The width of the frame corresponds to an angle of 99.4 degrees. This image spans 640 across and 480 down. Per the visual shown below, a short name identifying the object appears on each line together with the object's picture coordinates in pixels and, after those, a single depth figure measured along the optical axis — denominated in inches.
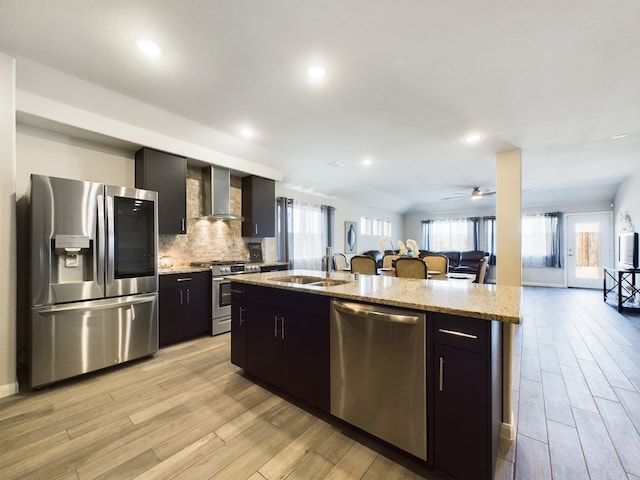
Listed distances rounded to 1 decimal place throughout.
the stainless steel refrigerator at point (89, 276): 91.5
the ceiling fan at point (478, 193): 250.8
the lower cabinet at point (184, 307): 130.0
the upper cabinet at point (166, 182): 133.0
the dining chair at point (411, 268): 141.5
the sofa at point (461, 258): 322.3
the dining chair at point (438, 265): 169.6
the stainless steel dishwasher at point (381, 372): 58.4
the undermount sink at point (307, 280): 98.8
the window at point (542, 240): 313.0
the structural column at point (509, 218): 159.0
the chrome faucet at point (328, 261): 100.9
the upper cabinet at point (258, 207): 184.1
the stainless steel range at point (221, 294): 147.6
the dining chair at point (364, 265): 161.7
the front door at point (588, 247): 291.9
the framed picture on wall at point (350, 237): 311.5
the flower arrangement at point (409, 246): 173.2
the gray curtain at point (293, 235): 225.0
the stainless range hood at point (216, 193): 162.2
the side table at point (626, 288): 194.4
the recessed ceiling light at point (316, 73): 89.8
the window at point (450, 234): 370.9
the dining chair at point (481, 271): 194.9
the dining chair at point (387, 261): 219.8
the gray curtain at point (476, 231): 363.9
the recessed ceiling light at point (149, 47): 78.6
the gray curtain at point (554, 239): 312.2
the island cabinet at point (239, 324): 100.6
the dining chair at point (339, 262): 236.2
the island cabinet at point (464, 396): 50.8
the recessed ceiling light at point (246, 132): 139.1
